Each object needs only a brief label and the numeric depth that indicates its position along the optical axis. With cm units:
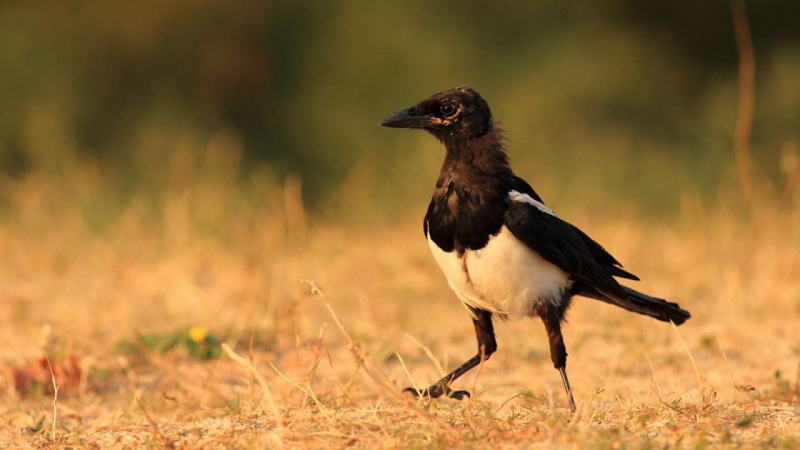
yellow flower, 1166
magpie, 856
